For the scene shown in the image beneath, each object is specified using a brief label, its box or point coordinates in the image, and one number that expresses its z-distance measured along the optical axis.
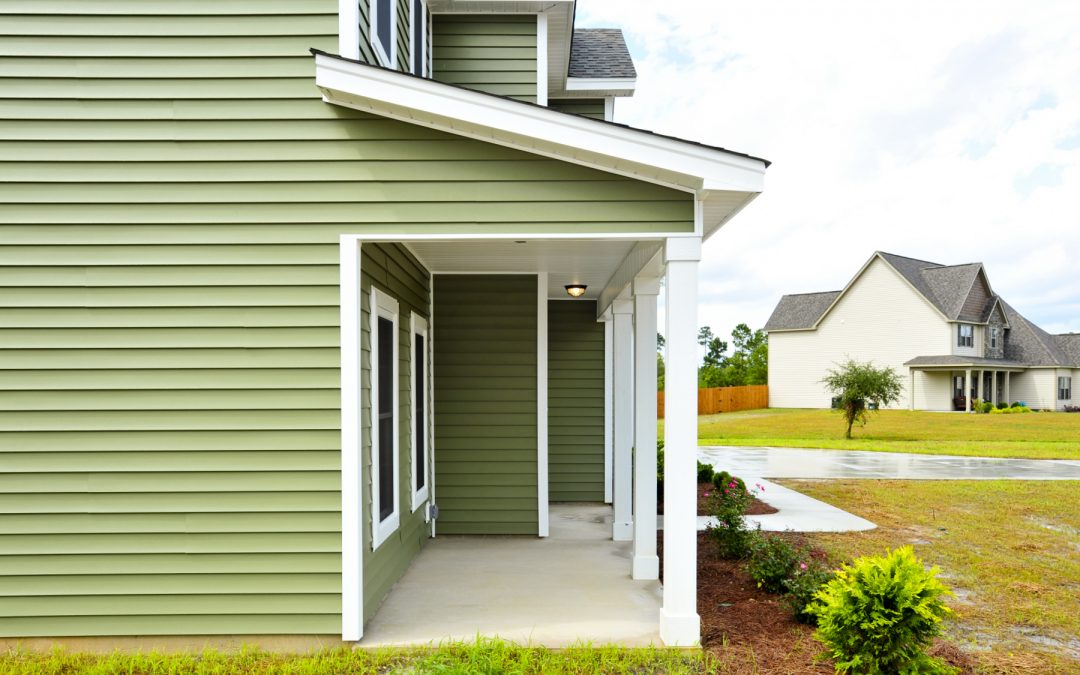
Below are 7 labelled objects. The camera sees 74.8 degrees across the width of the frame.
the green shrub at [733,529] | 6.59
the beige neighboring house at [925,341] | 34.66
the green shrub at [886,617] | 3.60
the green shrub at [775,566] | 5.50
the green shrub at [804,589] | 4.80
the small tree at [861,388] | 21.27
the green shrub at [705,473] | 10.13
